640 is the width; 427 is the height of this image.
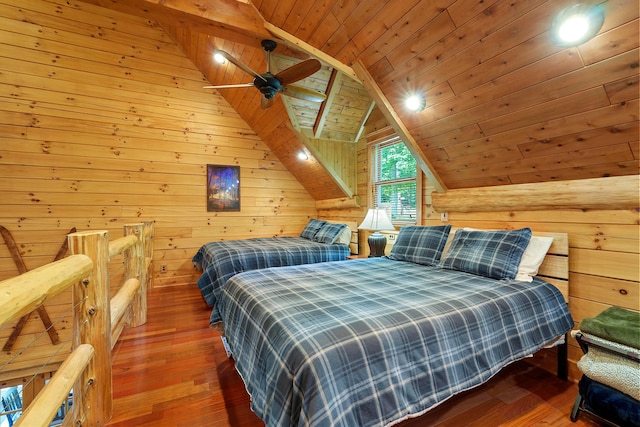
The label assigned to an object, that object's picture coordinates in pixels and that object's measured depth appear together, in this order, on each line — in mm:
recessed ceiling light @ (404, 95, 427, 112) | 2277
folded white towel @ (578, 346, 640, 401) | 1353
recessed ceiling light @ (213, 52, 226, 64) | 3652
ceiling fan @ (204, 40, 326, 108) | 2426
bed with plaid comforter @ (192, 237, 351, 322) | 3150
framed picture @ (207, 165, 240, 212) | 4625
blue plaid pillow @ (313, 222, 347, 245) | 3971
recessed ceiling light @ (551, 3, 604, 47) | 1332
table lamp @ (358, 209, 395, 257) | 3182
